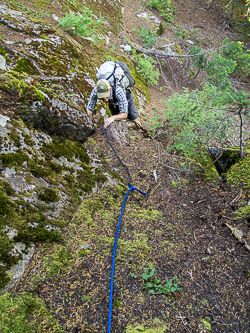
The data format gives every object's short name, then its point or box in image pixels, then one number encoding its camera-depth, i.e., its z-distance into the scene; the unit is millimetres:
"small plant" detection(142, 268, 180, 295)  2179
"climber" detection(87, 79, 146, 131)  3863
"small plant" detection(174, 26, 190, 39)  13649
